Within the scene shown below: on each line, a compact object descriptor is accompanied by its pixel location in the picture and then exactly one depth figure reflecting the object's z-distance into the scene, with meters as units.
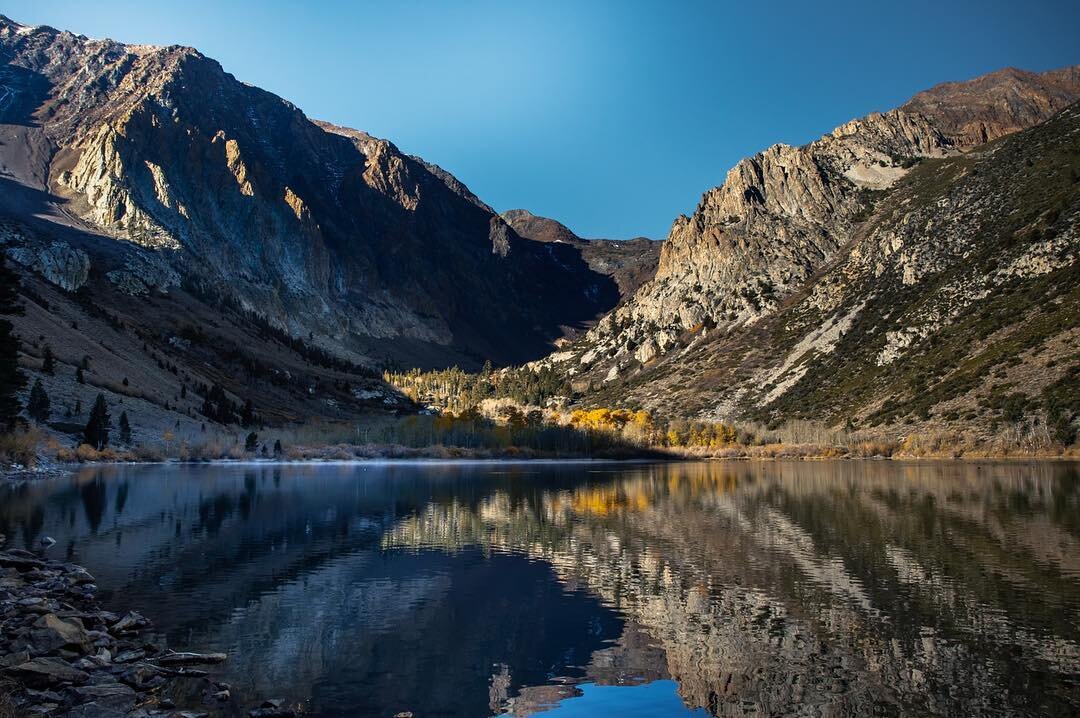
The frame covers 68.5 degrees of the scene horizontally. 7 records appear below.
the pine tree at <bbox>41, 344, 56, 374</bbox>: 114.31
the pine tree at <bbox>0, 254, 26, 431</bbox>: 53.16
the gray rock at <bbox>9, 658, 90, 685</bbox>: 13.32
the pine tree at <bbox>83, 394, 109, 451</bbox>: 103.44
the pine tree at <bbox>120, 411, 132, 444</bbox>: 117.08
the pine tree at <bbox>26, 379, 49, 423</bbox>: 97.34
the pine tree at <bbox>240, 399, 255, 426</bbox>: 173.96
